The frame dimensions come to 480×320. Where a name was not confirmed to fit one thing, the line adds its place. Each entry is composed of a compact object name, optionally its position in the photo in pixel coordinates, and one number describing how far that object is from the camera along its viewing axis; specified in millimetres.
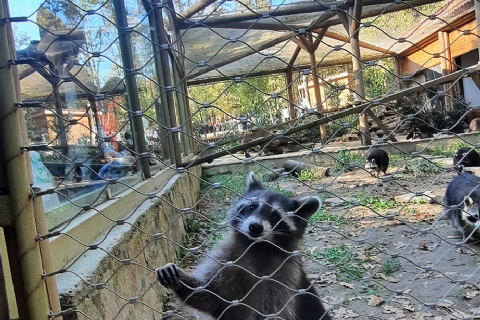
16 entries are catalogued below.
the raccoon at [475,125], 11475
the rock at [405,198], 5747
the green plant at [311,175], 8125
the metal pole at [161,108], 4654
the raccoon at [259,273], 2301
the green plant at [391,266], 3560
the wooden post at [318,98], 11907
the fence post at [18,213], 1281
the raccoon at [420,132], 11898
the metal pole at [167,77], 4248
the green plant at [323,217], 4971
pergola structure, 7875
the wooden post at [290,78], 14225
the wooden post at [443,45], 11383
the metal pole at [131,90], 3484
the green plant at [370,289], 3160
